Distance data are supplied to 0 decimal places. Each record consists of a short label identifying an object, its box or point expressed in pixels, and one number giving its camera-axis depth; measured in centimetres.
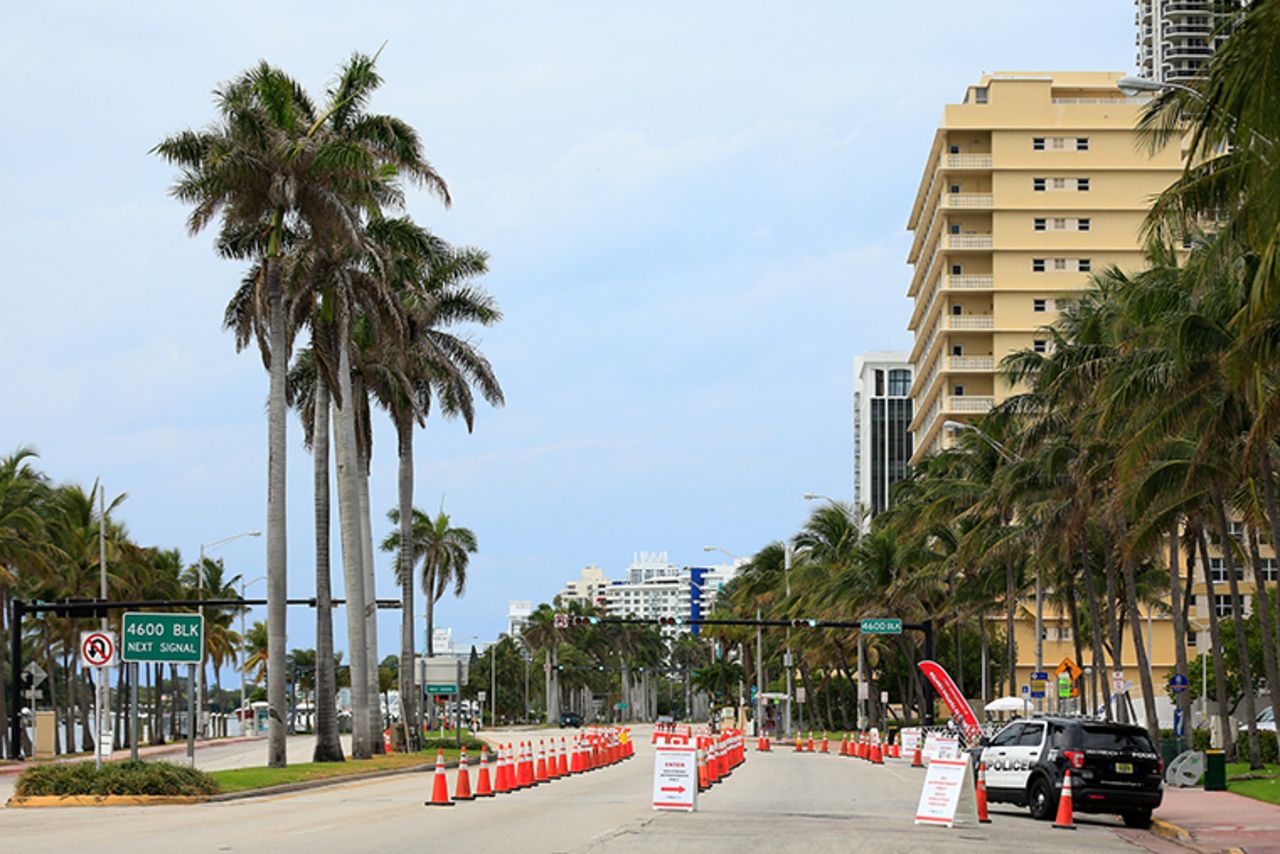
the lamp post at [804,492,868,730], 7881
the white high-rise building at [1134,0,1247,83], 17338
